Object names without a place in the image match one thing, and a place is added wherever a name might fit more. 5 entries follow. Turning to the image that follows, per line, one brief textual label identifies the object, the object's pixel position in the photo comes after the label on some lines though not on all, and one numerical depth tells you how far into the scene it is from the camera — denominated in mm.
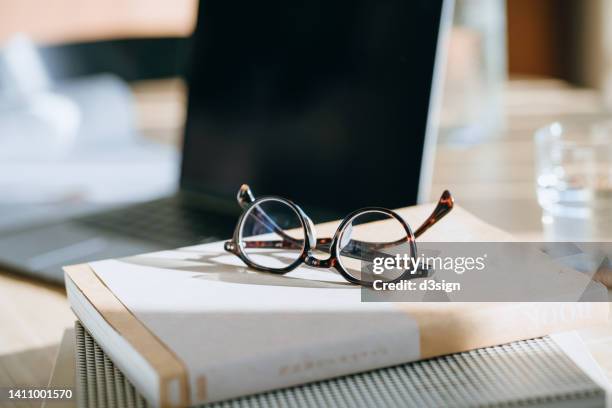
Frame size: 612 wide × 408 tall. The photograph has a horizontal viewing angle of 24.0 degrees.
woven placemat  788
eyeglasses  886
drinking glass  1136
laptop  1120
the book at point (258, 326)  785
